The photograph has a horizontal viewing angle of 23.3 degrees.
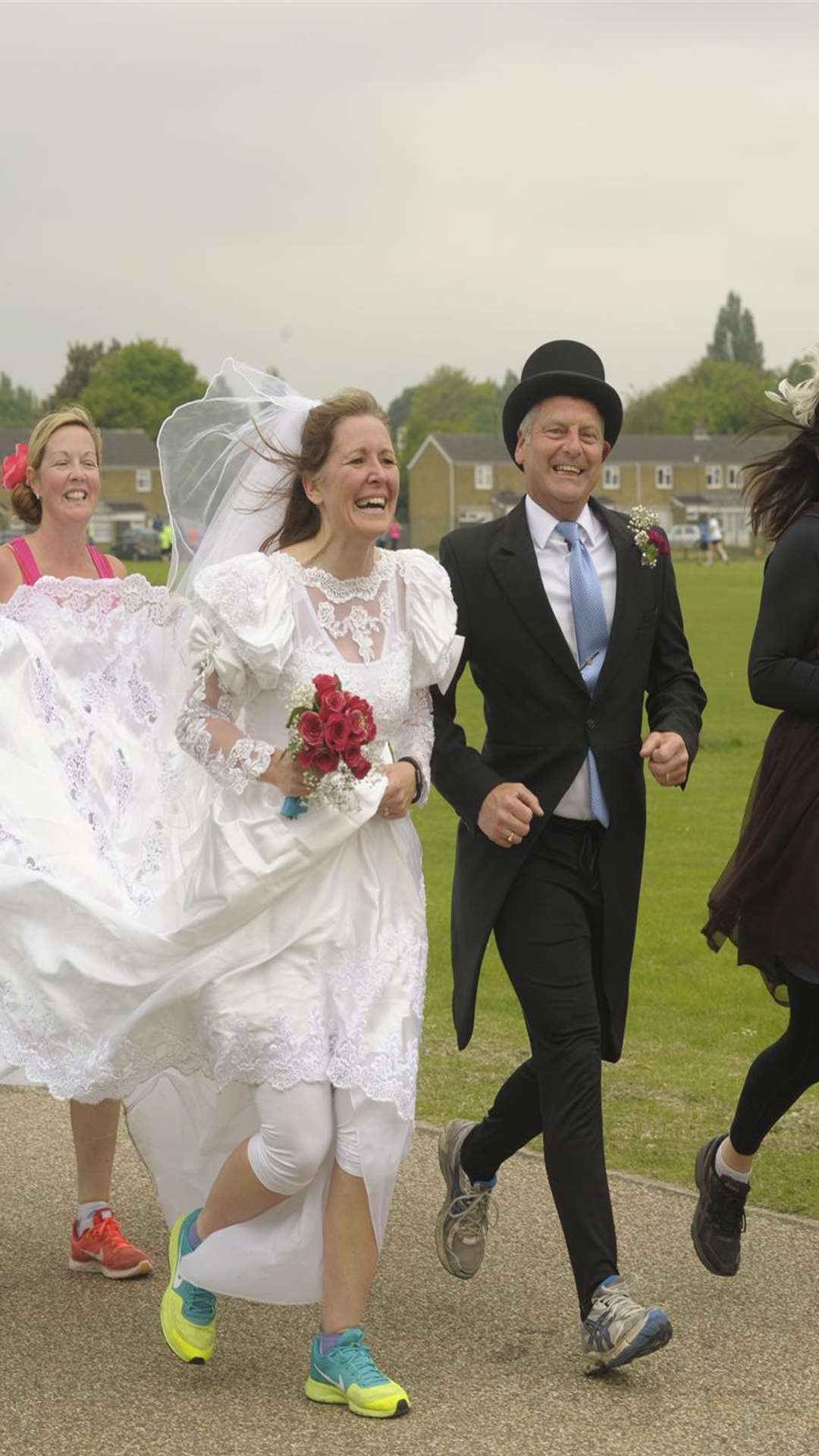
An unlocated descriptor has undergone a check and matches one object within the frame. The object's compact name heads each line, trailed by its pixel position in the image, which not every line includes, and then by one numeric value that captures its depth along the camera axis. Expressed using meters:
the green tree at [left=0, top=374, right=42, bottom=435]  176.93
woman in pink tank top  6.89
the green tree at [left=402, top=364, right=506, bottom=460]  172.38
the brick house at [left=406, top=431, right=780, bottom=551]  130.50
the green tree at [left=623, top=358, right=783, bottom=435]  159.12
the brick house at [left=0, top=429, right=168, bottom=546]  125.56
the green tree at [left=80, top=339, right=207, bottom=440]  130.50
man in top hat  5.29
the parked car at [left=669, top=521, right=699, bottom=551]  104.79
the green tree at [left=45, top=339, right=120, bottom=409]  136.62
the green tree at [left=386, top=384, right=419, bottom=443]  191.62
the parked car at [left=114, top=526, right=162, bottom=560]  85.25
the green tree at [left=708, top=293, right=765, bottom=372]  195.12
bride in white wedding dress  4.88
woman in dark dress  5.58
